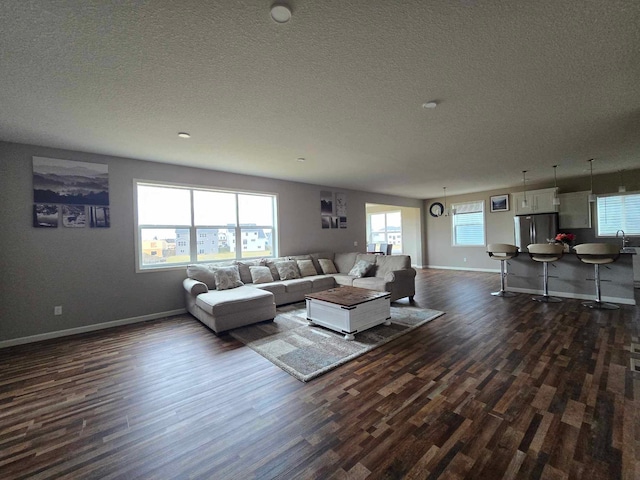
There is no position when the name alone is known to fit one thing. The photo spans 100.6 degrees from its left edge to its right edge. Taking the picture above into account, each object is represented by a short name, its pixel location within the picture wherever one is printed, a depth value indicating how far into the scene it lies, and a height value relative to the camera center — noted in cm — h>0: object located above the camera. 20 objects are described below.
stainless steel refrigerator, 678 +2
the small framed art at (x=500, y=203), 823 +86
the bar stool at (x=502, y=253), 536 -48
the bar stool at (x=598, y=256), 427 -49
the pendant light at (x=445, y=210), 960 +79
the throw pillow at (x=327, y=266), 607 -70
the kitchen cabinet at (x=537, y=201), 687 +74
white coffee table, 342 -103
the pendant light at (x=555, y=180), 547 +128
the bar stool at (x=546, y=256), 478 -51
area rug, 273 -131
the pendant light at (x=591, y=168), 517 +128
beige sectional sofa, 381 -84
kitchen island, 453 -95
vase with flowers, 531 -20
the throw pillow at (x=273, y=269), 549 -66
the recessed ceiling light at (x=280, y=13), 151 +132
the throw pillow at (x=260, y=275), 501 -71
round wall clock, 976 +85
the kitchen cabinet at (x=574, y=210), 668 +44
